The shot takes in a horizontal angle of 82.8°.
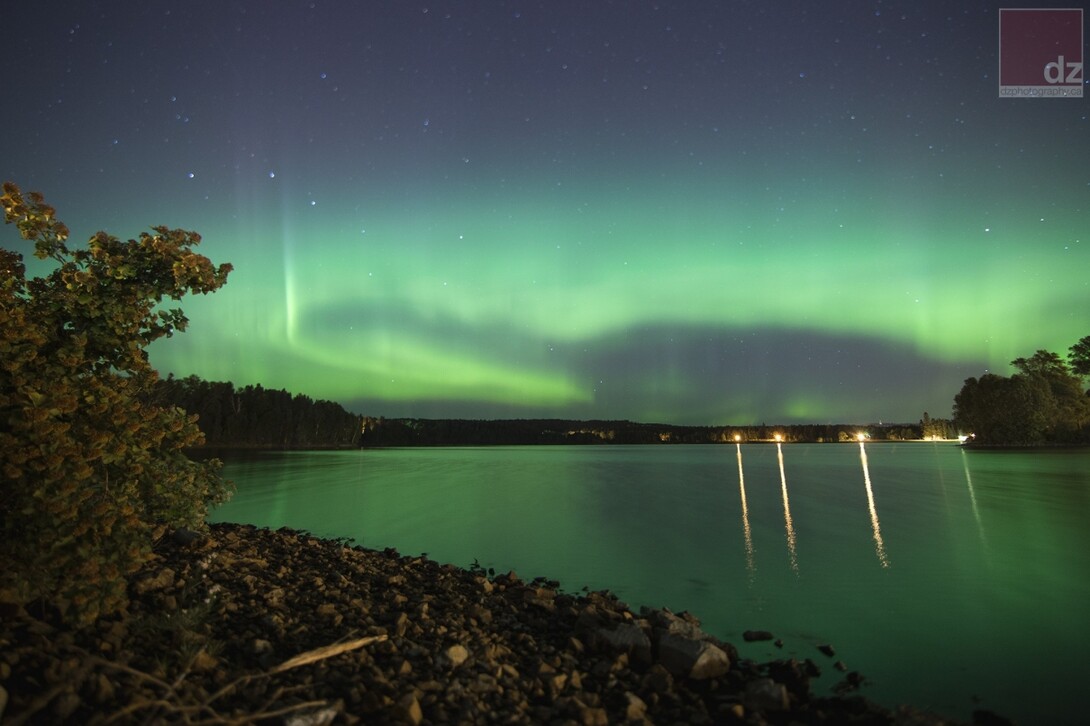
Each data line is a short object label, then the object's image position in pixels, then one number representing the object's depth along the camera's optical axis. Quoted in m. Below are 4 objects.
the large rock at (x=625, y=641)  7.30
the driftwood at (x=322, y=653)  5.89
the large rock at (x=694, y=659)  6.87
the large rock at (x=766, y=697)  6.29
